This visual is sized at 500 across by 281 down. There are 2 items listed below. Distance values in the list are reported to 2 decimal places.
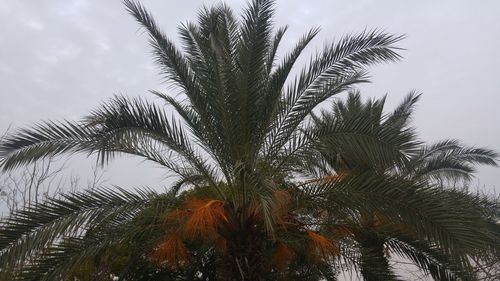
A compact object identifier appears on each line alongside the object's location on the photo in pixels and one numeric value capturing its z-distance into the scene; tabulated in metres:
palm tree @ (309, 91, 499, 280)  6.76
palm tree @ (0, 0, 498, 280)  6.58
